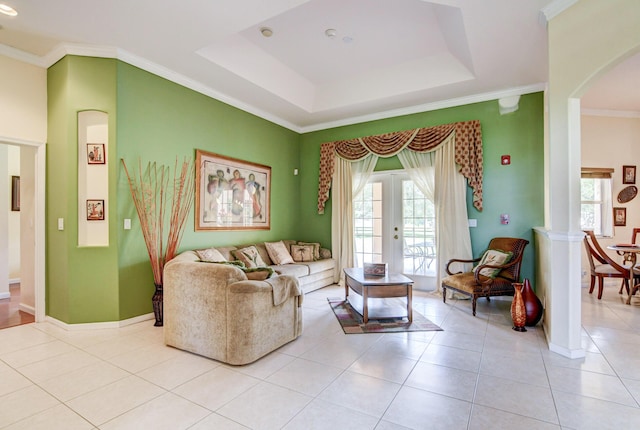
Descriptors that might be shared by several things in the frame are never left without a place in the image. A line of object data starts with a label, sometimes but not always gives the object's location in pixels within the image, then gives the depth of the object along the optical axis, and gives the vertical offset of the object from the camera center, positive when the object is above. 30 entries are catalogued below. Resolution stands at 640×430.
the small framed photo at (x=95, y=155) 3.67 +0.71
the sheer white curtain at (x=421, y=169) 5.25 +0.76
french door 5.37 -0.24
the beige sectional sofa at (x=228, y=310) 2.70 -0.87
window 5.95 +0.21
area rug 3.56 -1.30
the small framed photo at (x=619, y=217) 5.90 -0.08
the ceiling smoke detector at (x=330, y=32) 3.82 +2.23
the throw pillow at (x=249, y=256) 4.57 -0.61
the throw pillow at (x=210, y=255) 4.06 -0.52
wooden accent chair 4.03 -0.87
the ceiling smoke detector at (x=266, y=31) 3.81 +2.24
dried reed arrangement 3.79 +0.14
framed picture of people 4.58 +0.35
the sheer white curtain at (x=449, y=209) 4.93 +0.08
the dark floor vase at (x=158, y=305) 3.72 -1.06
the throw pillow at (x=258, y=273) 3.04 -0.57
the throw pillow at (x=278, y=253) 5.34 -0.66
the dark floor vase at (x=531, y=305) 3.52 -1.03
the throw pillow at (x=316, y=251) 5.92 -0.68
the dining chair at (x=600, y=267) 4.66 -0.83
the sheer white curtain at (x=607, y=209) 5.95 +0.07
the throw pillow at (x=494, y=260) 4.16 -0.62
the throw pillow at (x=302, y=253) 5.79 -0.71
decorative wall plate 5.85 +0.35
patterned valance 4.87 +1.17
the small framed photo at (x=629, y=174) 5.87 +0.72
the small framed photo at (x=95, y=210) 3.65 +0.07
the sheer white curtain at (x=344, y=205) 5.93 +0.18
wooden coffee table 3.73 -0.89
